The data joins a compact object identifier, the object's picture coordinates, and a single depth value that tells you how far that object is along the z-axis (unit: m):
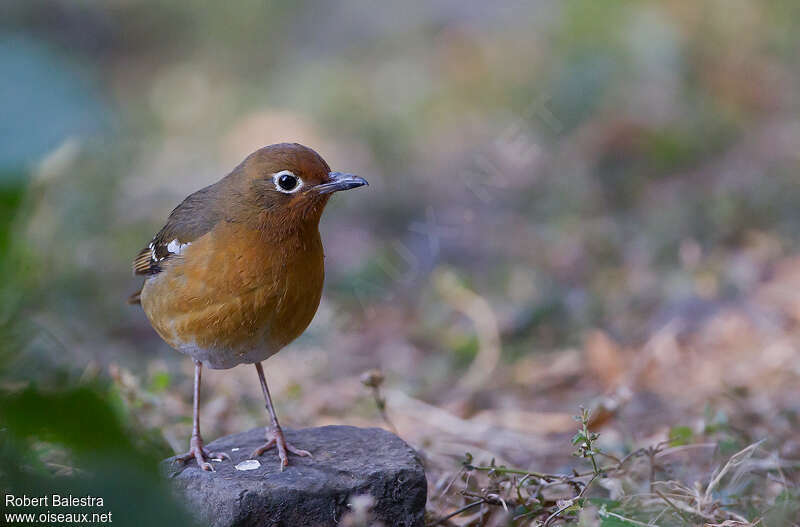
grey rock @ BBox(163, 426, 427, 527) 7.04
